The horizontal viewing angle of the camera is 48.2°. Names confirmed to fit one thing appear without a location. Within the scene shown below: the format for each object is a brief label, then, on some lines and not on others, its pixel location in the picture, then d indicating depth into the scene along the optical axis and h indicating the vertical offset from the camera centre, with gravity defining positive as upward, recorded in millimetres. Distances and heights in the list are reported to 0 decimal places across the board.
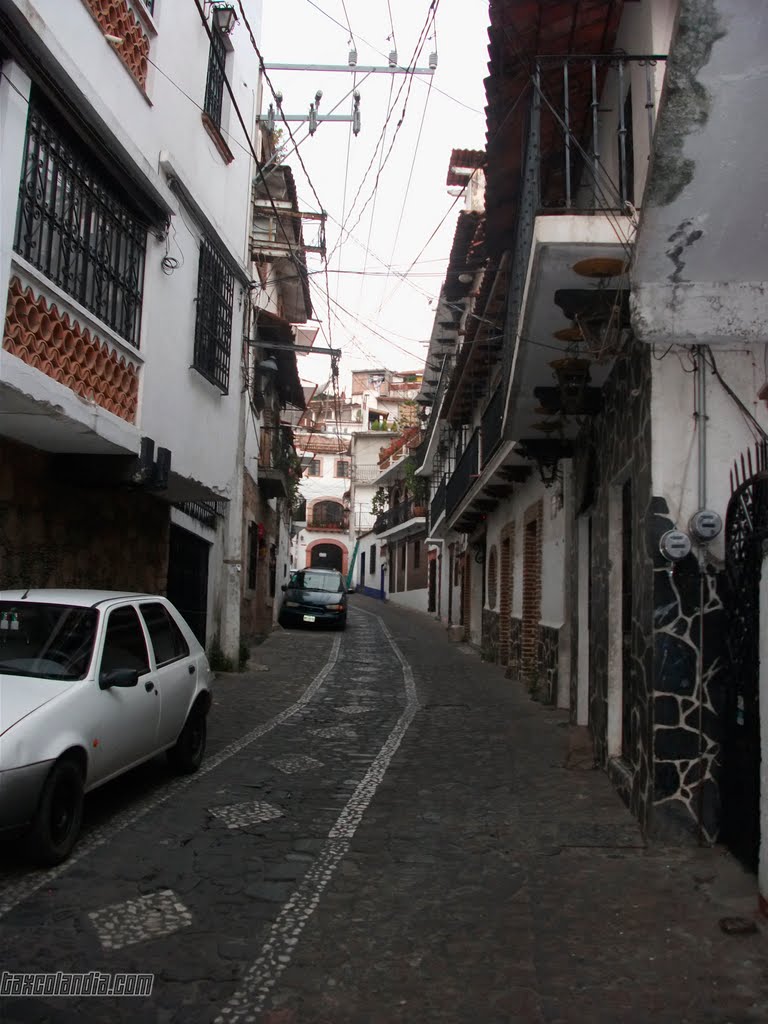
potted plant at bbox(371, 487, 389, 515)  46250 +5128
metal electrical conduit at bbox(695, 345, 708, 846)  5395 +850
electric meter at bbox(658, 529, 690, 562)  5320 +376
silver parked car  4465 -701
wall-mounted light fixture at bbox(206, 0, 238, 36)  11445 +7815
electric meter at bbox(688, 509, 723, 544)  5336 +507
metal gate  4848 -360
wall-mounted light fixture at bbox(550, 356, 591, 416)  7219 +1942
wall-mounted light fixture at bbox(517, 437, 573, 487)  9867 +1747
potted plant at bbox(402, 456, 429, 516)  34219 +4420
